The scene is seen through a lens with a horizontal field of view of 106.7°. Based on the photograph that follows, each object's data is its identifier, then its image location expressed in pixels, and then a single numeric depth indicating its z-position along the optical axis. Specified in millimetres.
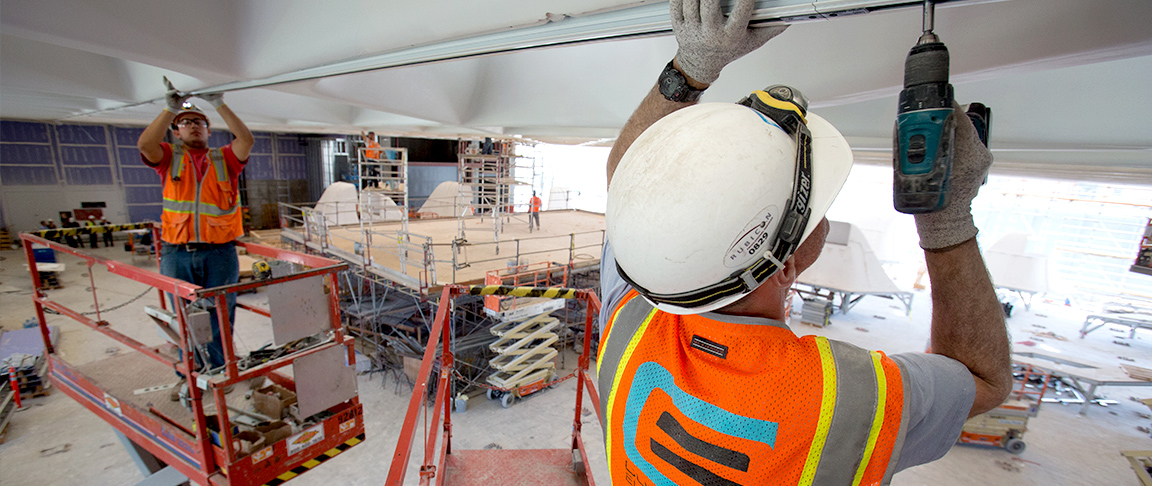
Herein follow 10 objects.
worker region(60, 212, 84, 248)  14570
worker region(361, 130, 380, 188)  13656
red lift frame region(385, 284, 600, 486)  2023
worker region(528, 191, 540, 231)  12641
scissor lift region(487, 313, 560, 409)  7332
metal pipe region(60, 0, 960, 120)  1036
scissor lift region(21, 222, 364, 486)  2973
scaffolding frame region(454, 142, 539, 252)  10453
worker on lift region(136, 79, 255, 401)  3791
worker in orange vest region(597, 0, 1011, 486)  923
